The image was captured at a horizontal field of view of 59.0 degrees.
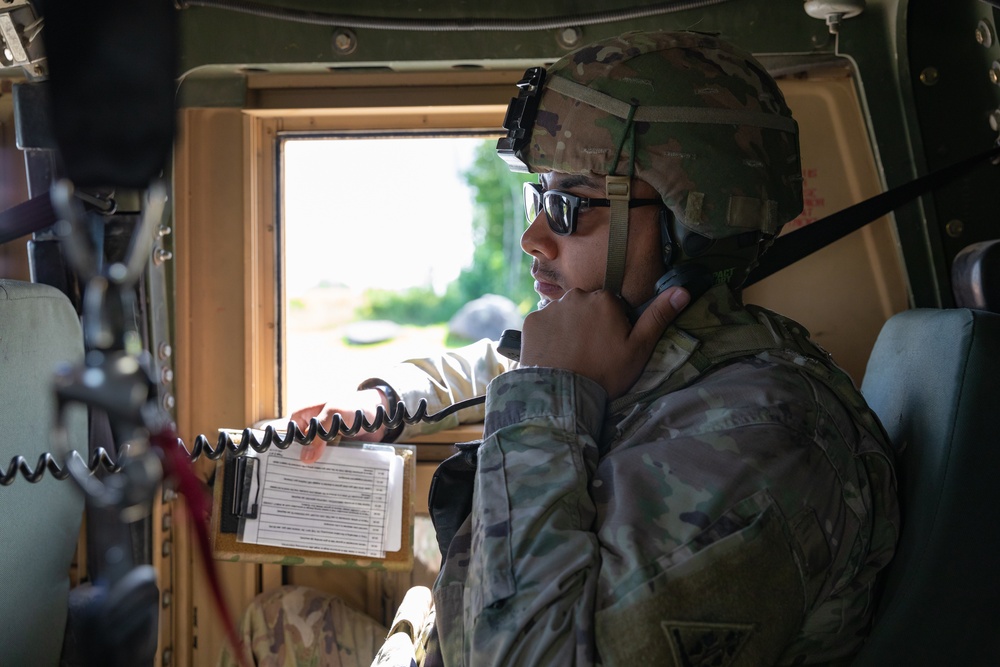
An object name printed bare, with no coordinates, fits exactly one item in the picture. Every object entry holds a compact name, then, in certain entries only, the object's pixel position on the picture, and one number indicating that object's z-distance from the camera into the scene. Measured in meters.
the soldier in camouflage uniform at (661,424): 1.16
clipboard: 2.13
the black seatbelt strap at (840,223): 2.03
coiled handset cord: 1.84
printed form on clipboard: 2.15
